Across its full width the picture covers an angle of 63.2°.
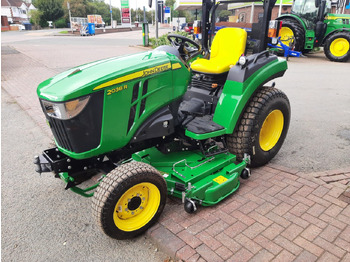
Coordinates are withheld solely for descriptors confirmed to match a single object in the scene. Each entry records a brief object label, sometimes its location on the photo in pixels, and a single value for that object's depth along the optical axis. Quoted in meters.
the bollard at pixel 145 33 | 14.79
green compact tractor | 2.17
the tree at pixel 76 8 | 54.03
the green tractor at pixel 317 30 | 10.99
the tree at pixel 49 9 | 49.97
